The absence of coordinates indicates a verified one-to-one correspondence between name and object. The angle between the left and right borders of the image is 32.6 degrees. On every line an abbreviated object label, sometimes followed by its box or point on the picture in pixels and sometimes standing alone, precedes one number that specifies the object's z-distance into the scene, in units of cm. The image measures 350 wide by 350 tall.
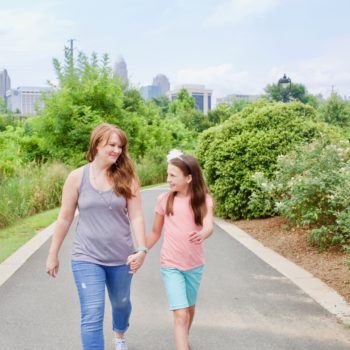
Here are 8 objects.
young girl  416
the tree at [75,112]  2273
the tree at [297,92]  7562
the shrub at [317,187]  825
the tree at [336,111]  4797
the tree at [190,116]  5612
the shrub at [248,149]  1195
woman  391
